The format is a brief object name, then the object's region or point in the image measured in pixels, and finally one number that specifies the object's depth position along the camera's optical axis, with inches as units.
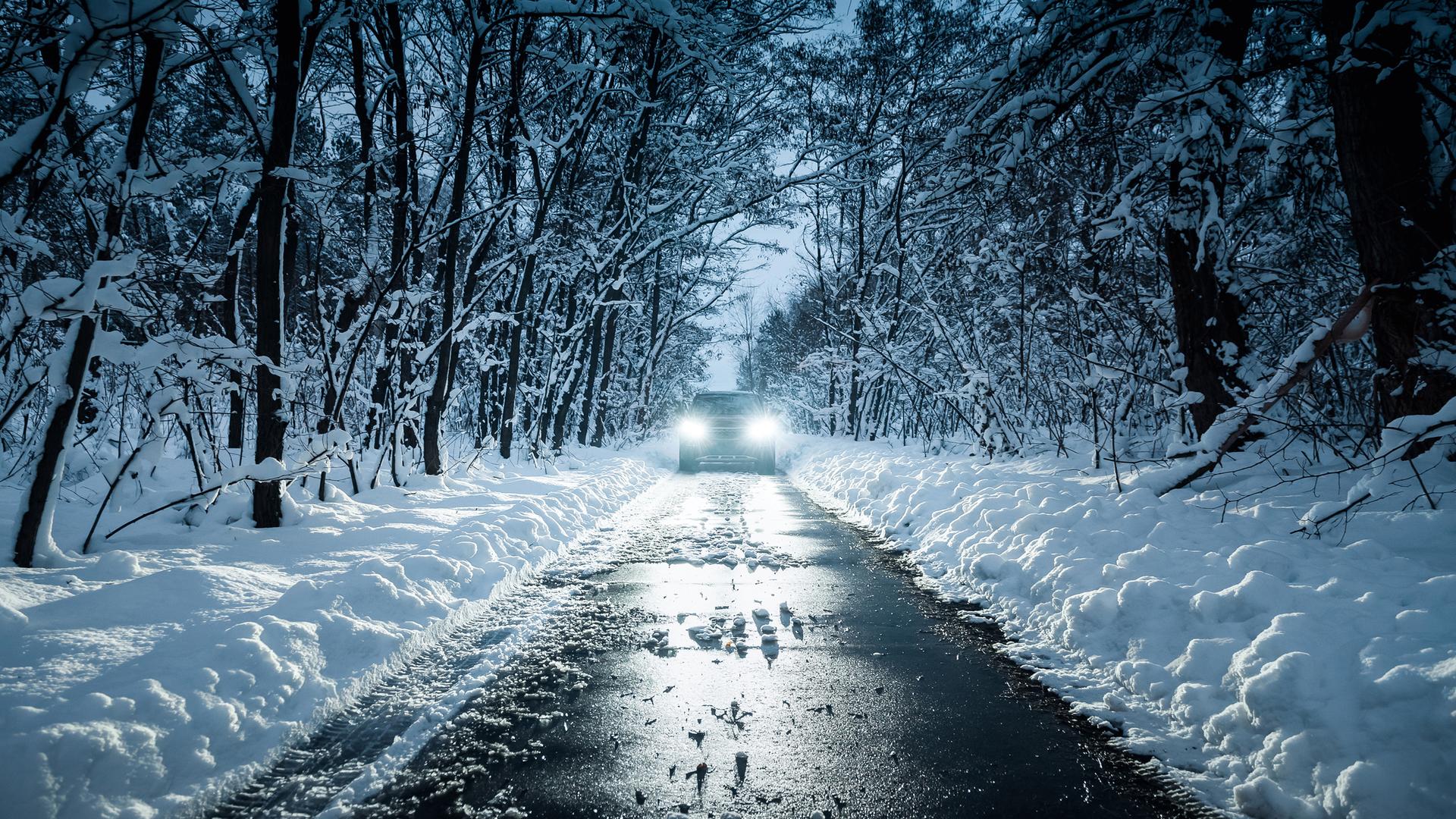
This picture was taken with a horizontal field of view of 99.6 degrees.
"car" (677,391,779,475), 579.2
